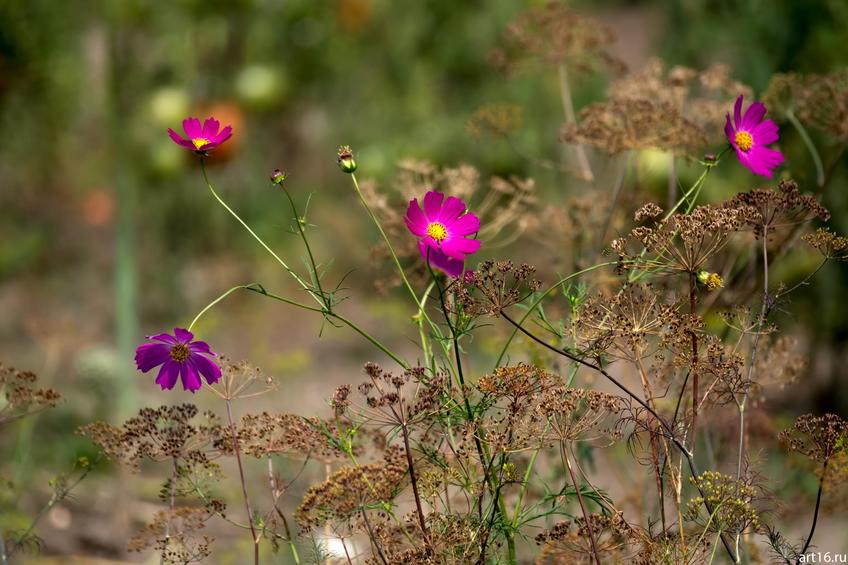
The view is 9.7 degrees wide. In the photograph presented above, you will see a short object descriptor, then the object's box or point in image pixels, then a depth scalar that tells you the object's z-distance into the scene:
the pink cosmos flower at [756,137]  4.16
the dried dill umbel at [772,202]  4.05
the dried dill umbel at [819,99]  4.40
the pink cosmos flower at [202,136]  4.07
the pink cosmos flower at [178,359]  4.06
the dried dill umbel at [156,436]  4.06
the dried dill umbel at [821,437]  4.01
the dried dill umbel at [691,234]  3.98
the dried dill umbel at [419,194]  4.32
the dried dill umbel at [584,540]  4.02
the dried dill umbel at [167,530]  4.06
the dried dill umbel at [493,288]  4.00
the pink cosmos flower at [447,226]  4.06
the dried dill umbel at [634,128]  4.30
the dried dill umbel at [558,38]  4.58
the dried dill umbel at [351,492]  4.04
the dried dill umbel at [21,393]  4.10
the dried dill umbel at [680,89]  4.47
